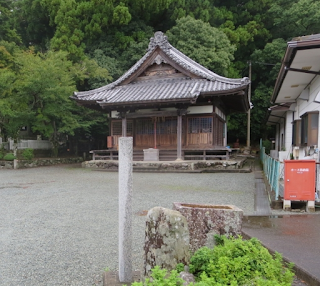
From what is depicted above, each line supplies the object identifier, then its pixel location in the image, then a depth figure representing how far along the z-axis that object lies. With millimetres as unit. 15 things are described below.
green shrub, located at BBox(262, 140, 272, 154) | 23944
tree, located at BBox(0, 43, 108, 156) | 14992
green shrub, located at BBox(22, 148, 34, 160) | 15852
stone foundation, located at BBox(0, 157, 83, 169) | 15476
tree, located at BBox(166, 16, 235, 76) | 20844
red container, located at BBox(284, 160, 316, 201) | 5143
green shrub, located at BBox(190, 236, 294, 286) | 2064
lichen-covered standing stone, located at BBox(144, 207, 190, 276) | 2242
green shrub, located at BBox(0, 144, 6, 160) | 16038
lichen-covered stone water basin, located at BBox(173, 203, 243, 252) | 2668
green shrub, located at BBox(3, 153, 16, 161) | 15578
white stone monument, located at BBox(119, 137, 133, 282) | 2467
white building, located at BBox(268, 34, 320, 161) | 5730
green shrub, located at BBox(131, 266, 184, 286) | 1768
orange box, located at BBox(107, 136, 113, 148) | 16106
